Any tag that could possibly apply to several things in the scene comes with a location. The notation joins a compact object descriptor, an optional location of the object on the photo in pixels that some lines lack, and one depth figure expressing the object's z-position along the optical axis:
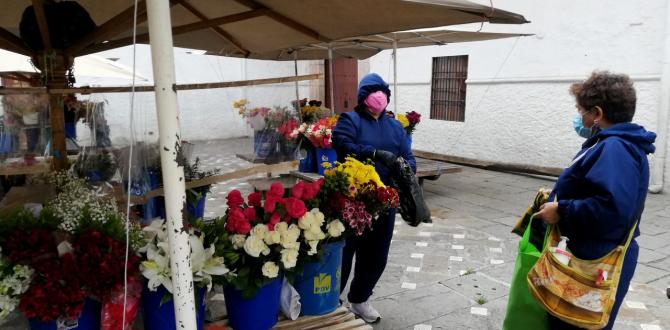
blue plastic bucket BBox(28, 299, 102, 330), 1.79
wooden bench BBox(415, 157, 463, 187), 6.62
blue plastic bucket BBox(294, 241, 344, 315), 2.49
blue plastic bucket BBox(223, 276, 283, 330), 2.16
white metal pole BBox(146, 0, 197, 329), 1.43
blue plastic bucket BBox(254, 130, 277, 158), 2.81
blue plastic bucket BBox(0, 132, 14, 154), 2.51
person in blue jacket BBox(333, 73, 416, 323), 3.05
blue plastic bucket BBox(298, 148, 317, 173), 5.42
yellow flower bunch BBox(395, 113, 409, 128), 6.67
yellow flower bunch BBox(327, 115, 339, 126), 5.38
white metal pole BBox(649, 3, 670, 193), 6.47
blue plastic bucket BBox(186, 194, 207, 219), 3.87
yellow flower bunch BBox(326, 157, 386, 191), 2.63
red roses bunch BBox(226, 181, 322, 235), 2.16
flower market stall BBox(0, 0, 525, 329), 1.60
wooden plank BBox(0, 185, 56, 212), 2.35
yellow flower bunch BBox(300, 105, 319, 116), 6.26
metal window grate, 9.76
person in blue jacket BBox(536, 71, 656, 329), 1.95
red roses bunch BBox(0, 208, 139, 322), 1.68
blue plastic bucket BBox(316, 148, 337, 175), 5.35
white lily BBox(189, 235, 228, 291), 1.90
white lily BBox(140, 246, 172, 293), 1.81
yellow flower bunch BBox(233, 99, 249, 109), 2.61
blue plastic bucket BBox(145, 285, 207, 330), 1.93
